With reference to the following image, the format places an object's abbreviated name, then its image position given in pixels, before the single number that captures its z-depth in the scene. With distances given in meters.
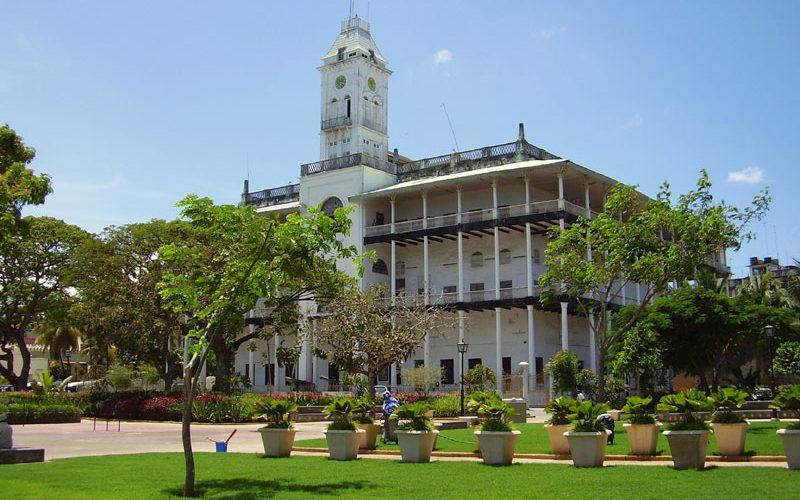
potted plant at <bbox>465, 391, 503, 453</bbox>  15.26
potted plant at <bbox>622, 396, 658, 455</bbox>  15.20
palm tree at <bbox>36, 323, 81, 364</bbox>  66.31
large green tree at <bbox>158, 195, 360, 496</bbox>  12.29
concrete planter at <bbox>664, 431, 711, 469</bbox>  13.05
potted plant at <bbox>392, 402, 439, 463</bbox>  15.42
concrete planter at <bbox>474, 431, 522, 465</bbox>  14.70
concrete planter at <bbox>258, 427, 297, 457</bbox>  16.81
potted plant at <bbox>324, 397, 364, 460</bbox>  16.12
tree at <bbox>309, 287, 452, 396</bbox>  34.66
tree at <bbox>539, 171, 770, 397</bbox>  24.98
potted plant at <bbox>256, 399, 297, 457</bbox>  16.81
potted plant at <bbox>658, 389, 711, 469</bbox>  13.06
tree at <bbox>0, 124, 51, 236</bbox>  16.97
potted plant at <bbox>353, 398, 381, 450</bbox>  17.72
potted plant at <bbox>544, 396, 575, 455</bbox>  15.73
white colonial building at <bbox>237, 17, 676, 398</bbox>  45.56
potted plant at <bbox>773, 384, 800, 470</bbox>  12.45
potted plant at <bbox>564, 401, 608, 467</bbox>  13.82
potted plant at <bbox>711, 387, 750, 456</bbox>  14.43
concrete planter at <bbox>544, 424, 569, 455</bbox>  15.84
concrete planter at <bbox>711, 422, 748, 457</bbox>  14.41
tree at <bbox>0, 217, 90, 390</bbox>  45.81
